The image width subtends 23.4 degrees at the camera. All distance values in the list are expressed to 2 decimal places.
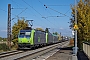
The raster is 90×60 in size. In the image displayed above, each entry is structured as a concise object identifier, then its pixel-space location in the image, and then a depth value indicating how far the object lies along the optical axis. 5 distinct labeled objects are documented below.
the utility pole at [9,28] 35.59
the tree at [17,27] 42.84
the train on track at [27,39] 34.72
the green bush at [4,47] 35.34
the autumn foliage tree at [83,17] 28.08
